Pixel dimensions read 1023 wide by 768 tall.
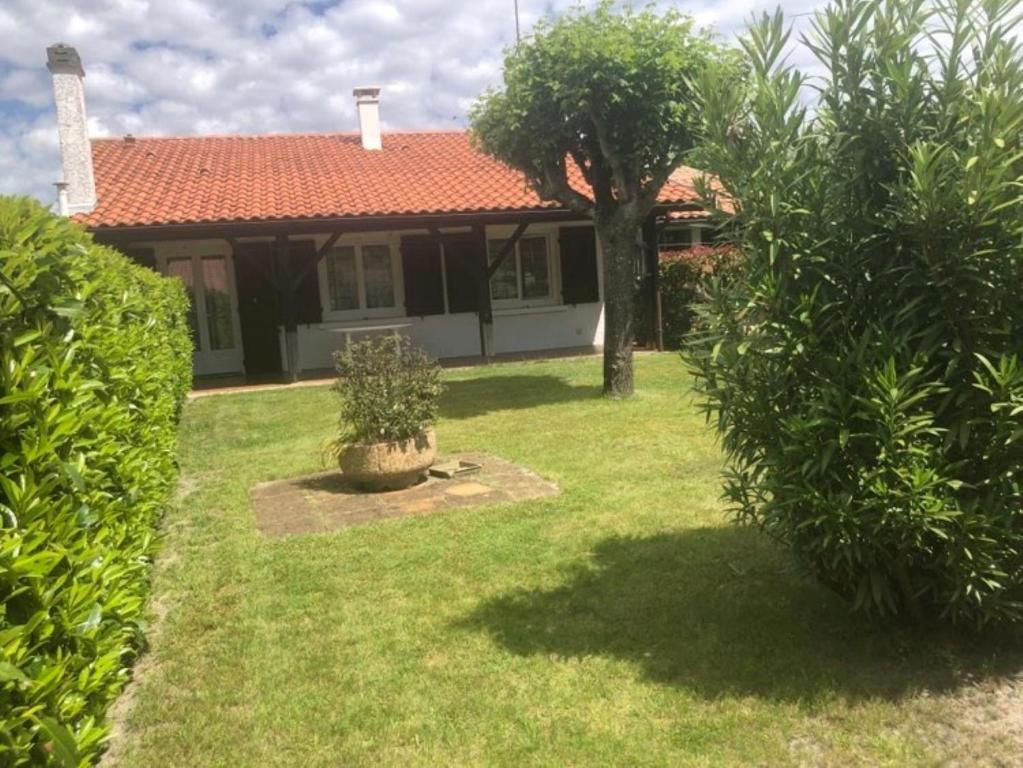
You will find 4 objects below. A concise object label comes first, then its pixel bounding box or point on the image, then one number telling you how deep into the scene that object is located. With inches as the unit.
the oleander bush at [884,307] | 117.7
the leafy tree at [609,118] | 369.4
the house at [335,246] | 563.2
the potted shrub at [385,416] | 256.7
